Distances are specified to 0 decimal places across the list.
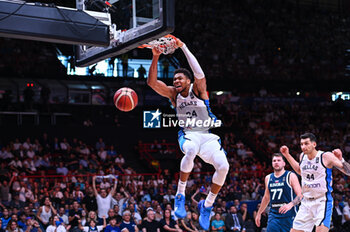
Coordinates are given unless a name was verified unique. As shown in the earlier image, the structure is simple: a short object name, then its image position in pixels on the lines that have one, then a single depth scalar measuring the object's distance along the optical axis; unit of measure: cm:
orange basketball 792
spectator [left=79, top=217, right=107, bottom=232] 1200
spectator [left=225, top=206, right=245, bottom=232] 1324
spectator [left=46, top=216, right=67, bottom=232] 1171
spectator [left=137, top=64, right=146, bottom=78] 2066
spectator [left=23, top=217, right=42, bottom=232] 1154
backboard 587
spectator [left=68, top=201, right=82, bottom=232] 1240
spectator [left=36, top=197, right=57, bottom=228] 1240
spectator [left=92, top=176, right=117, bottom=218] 1305
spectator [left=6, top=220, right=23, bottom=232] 1134
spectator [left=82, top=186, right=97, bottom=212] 1303
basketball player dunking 646
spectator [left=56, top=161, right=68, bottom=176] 1568
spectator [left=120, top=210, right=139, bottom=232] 1198
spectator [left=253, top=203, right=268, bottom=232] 1364
